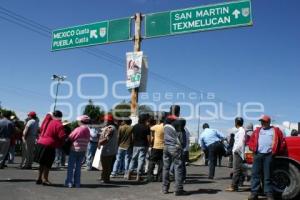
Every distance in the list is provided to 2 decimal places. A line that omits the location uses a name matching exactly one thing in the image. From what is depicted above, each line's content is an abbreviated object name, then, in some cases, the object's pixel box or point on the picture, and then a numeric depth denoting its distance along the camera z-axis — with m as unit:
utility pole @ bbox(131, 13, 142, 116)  10.66
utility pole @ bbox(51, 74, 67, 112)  39.23
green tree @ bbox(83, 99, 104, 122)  43.93
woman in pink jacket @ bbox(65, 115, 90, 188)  7.21
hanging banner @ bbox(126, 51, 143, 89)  10.68
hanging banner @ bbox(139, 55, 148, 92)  10.72
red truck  6.43
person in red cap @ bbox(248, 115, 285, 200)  6.30
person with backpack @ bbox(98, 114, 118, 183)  8.06
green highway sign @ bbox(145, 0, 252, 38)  9.79
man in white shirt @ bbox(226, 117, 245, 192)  7.15
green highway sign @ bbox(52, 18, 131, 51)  11.41
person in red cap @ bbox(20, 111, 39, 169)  9.93
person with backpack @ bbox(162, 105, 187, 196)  6.65
